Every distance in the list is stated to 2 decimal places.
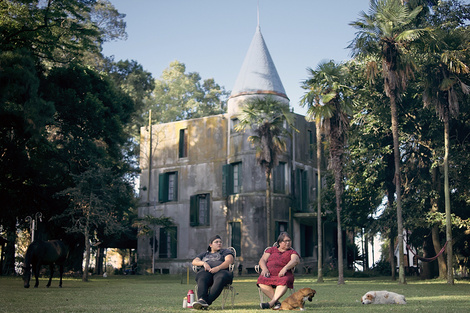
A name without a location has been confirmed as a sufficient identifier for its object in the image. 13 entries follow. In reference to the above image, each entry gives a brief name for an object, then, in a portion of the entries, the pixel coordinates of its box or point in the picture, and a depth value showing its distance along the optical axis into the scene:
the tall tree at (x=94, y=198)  25.45
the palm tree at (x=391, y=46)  22.27
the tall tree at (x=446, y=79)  21.84
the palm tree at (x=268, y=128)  29.91
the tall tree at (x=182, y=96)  55.41
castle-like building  35.69
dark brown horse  17.06
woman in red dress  9.45
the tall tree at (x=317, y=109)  24.84
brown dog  8.96
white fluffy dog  10.47
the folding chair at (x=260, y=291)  9.76
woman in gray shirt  9.23
